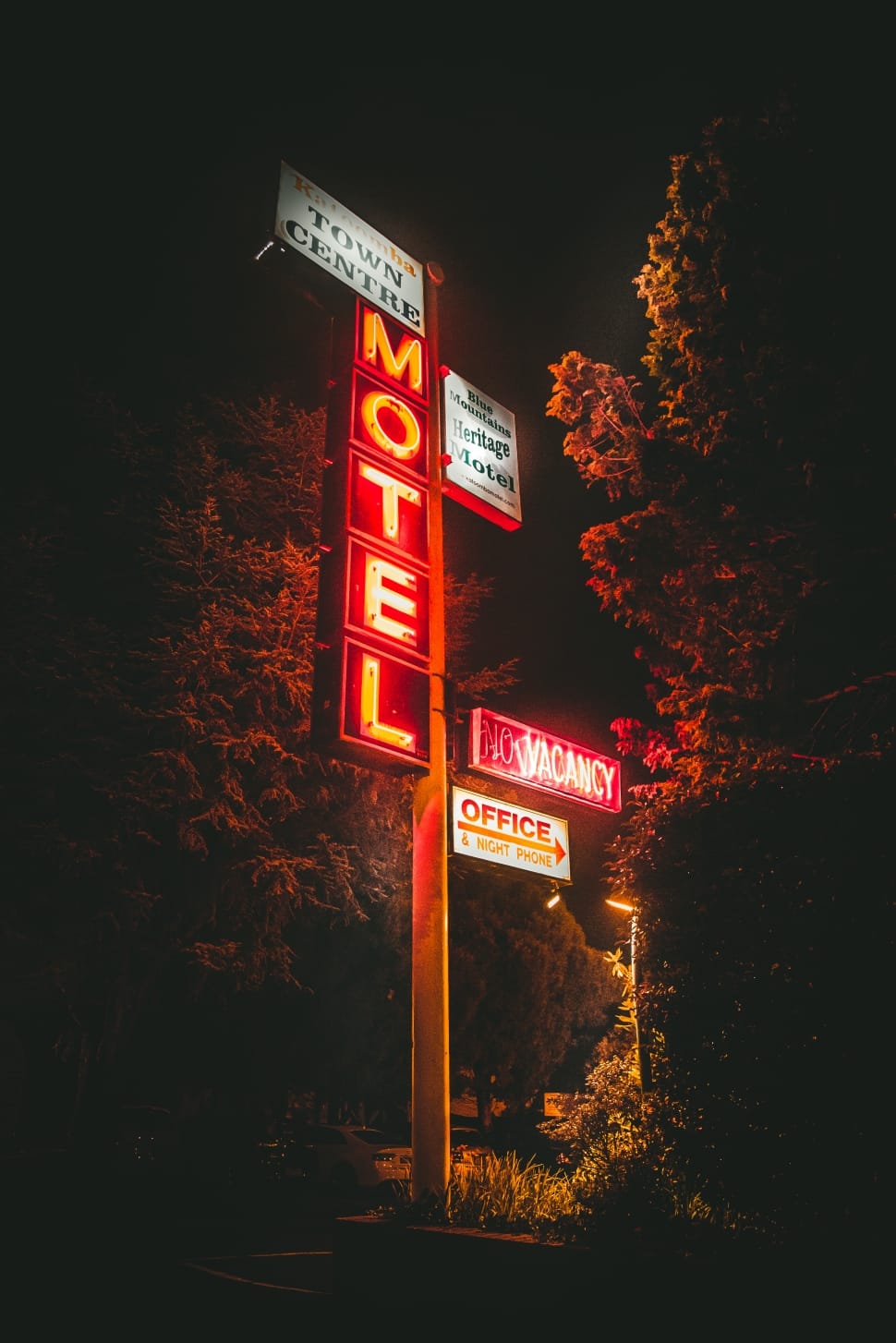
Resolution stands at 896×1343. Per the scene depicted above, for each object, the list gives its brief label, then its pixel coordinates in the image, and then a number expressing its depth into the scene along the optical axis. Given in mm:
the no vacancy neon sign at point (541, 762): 9414
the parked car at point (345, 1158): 18984
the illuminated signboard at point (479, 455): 10734
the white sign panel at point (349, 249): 10945
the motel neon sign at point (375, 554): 8336
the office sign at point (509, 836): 8508
